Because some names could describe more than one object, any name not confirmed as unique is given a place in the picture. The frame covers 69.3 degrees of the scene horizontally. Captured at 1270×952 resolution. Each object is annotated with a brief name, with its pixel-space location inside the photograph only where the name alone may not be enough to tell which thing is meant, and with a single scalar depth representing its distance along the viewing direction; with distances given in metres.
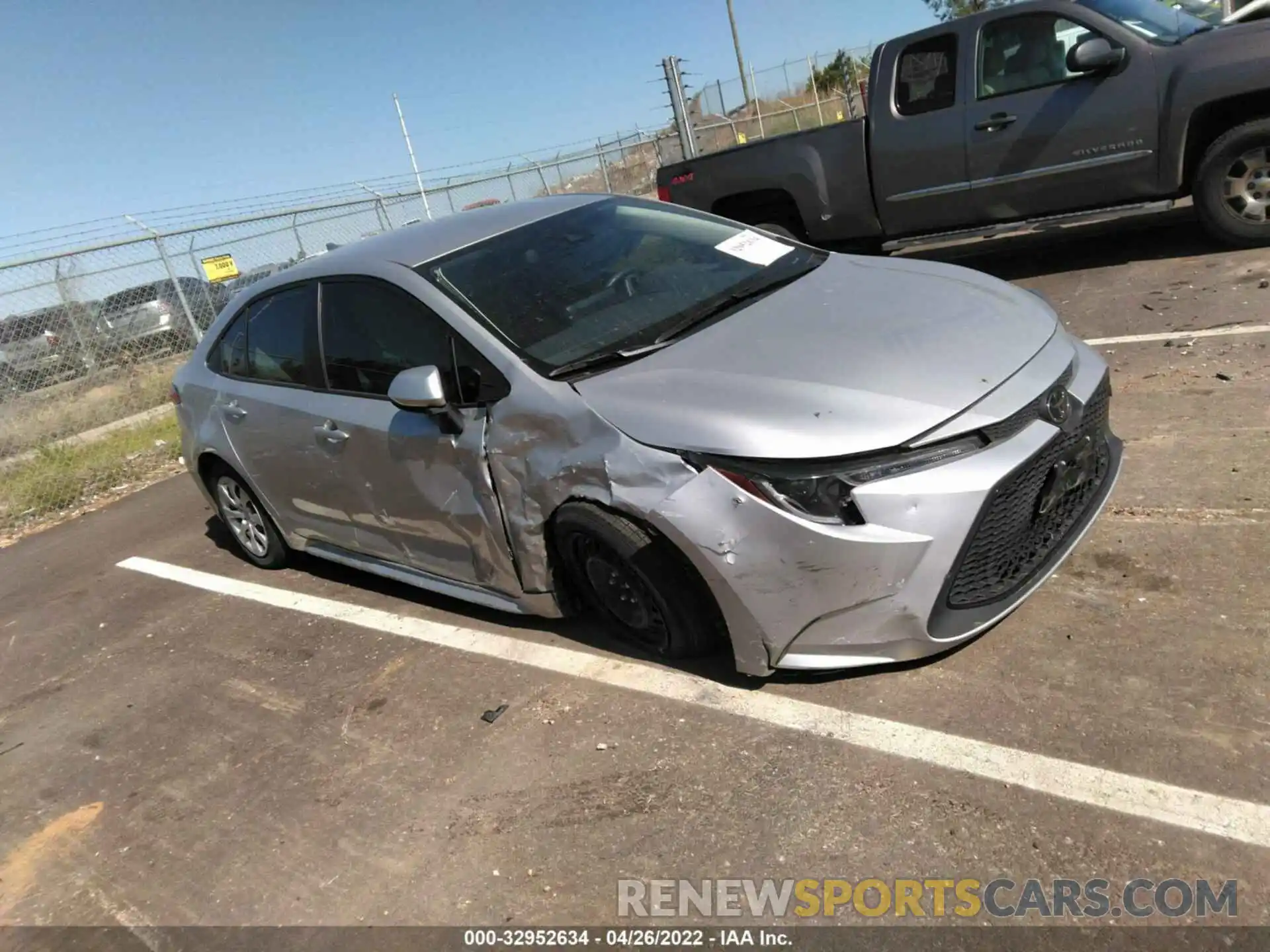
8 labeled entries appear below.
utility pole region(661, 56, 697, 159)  15.91
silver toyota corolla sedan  2.64
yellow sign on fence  13.11
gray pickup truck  6.17
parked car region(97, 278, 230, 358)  12.04
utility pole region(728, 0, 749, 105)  45.13
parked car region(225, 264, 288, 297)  13.85
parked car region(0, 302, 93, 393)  10.84
